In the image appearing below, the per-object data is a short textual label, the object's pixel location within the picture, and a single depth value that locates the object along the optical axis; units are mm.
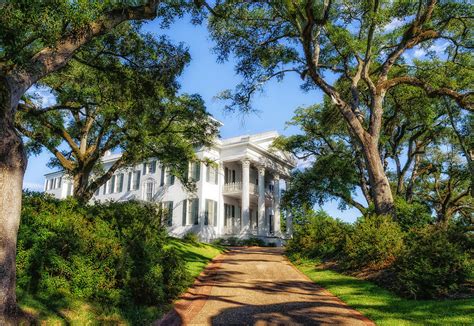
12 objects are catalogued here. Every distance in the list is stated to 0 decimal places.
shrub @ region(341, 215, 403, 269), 11984
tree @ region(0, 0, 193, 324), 4996
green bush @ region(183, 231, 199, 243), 24222
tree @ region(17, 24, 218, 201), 11086
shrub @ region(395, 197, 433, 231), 15067
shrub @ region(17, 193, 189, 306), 6754
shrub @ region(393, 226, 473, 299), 8711
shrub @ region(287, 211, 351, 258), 15711
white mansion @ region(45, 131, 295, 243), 30438
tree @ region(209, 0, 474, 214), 14242
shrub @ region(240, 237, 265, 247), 28108
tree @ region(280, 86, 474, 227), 21922
